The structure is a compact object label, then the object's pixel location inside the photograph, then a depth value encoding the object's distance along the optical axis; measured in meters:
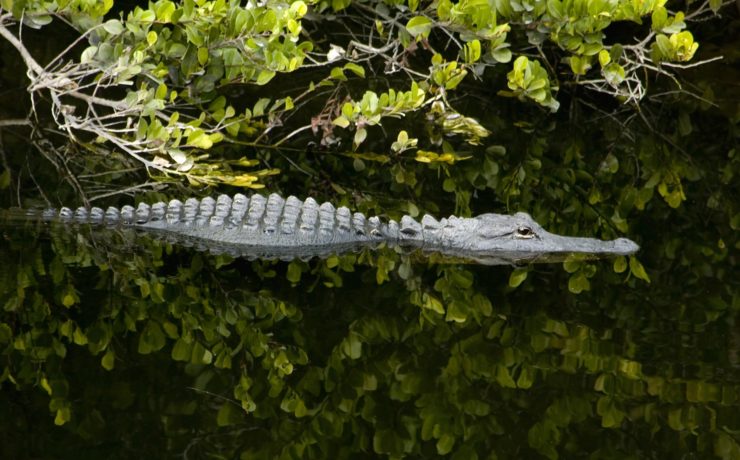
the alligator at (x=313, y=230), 13.55
